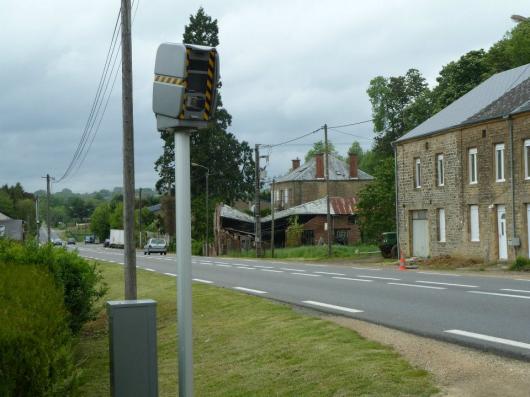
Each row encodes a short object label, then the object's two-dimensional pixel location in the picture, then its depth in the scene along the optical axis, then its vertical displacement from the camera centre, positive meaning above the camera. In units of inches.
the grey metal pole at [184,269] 205.5 -11.7
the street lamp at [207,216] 2550.4 +35.2
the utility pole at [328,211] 1794.9 +31.3
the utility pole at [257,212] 2048.5 +37.4
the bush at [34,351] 157.8 -27.0
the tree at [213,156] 2667.3 +257.0
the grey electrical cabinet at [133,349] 210.8 -34.4
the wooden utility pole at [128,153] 558.6 +56.0
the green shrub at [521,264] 1077.1 -62.5
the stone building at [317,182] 3262.8 +191.2
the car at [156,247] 2534.4 -65.8
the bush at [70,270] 440.1 -26.6
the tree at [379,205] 2096.5 +53.4
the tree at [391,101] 3169.3 +524.3
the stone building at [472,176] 1200.2 +82.8
